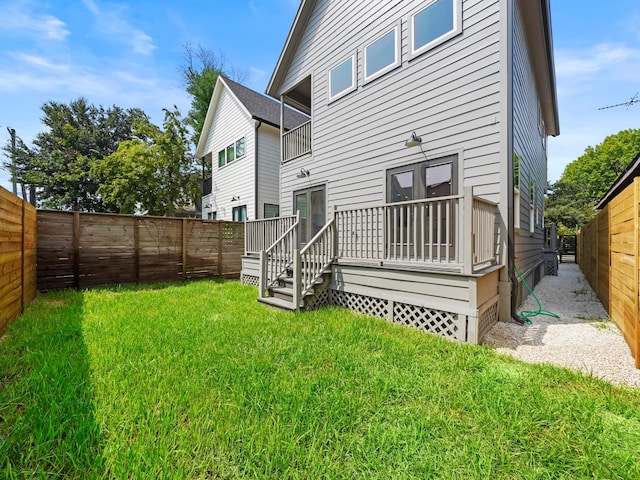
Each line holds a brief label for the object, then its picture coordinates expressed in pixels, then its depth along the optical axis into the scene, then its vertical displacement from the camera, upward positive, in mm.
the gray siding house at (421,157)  4125 +1674
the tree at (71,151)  20766 +7326
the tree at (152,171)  14438 +3606
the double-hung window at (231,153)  12862 +4057
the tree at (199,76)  19375 +11680
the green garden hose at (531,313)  4918 -1381
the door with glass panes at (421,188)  4559 +987
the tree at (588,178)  21734 +6544
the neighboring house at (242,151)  11336 +3937
